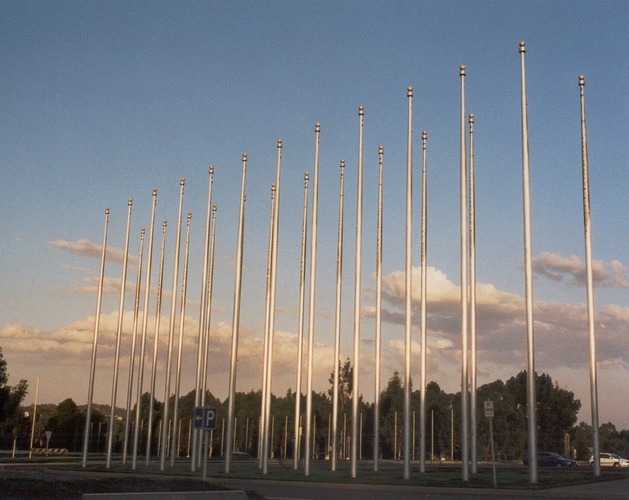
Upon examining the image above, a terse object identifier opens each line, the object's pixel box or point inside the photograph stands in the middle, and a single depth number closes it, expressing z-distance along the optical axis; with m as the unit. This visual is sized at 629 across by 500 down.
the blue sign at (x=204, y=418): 28.60
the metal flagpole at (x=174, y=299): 46.56
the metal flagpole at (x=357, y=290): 36.25
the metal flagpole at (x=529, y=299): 30.41
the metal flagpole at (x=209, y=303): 43.61
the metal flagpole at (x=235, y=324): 39.03
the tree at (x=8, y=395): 69.06
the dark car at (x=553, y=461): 65.88
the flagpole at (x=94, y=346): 44.38
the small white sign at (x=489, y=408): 30.64
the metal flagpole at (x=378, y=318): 37.84
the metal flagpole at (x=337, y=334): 38.81
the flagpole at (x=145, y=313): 47.62
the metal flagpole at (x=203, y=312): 43.88
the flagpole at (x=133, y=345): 47.08
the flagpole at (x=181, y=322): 46.62
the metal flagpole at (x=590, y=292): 32.62
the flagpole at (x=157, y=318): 47.53
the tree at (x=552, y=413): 129.12
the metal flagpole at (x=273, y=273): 40.62
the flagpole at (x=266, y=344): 39.75
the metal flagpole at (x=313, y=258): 39.75
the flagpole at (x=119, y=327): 46.62
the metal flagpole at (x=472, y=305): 34.41
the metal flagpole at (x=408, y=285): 34.22
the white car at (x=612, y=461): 75.88
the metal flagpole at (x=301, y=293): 40.81
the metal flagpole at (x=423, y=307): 37.25
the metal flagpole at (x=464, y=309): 32.84
